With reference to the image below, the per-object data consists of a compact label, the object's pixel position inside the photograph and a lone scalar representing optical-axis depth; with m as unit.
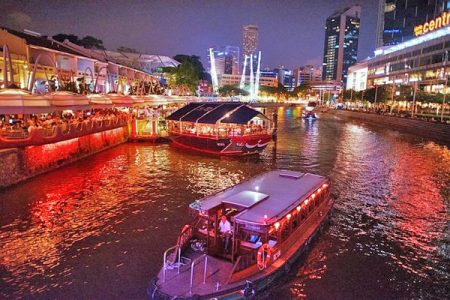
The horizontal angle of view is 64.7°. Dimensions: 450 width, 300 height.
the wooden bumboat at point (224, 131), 37.00
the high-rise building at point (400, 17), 161.75
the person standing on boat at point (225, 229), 12.79
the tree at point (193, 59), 151.75
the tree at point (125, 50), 117.31
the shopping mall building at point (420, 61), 93.00
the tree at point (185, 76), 96.12
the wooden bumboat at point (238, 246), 11.28
